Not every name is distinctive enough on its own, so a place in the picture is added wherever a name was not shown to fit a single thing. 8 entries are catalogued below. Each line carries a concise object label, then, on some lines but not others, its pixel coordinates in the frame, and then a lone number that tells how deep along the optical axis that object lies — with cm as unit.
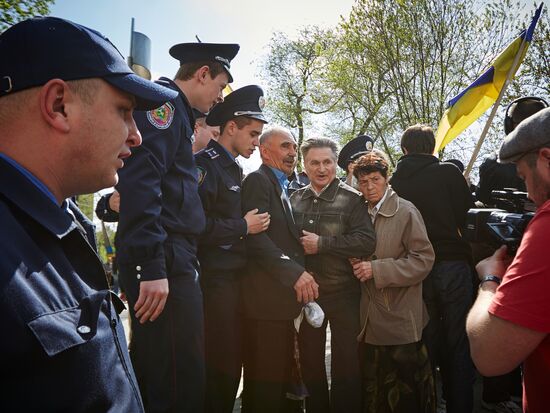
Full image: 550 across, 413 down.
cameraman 119
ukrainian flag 518
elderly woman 288
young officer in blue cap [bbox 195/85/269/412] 267
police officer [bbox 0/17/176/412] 71
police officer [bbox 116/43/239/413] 185
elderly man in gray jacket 295
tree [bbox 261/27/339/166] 2411
